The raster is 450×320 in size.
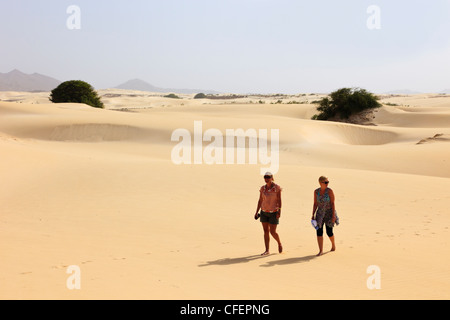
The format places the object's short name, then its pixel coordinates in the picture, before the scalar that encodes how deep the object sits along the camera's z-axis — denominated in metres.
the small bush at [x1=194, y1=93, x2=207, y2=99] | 105.46
